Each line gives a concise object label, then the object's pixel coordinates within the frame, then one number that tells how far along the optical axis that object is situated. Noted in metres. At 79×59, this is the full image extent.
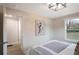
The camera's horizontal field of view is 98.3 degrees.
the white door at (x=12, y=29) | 1.83
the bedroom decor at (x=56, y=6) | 1.79
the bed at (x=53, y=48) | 1.80
